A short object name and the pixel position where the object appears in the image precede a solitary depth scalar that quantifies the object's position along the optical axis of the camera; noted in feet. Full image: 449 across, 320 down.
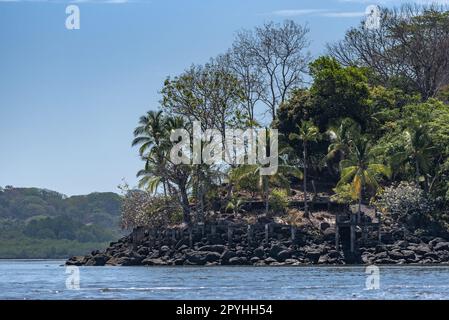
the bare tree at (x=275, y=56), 344.08
